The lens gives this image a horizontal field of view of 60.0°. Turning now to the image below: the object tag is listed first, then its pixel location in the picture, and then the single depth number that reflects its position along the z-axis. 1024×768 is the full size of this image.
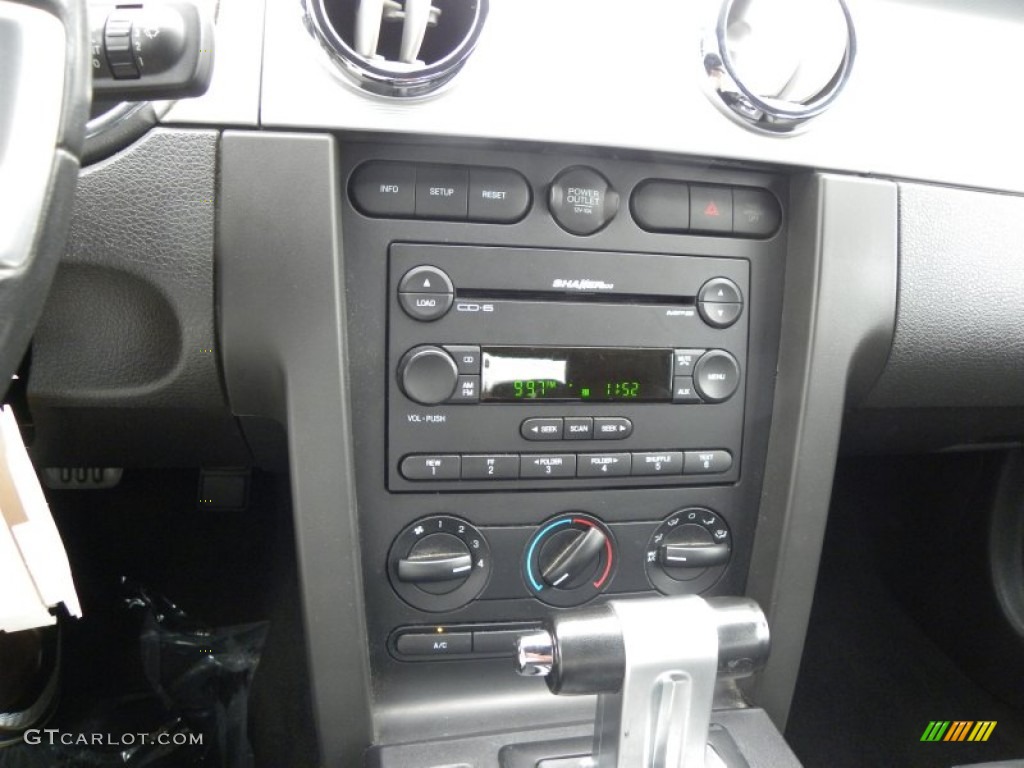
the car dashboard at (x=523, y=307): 0.68
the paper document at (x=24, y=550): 0.45
